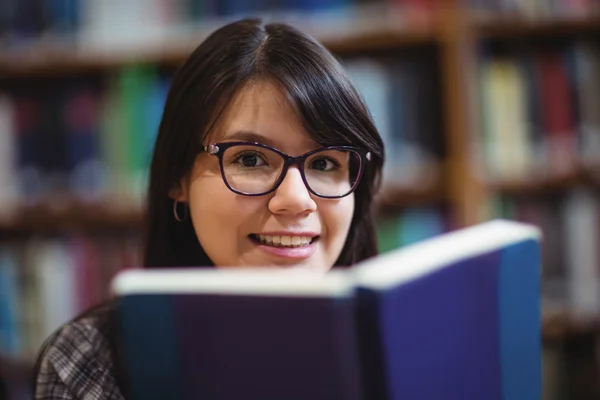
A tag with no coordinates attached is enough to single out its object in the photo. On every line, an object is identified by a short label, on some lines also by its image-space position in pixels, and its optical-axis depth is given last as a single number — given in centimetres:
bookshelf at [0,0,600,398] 157
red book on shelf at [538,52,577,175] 161
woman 99
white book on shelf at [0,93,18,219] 169
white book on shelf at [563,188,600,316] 164
